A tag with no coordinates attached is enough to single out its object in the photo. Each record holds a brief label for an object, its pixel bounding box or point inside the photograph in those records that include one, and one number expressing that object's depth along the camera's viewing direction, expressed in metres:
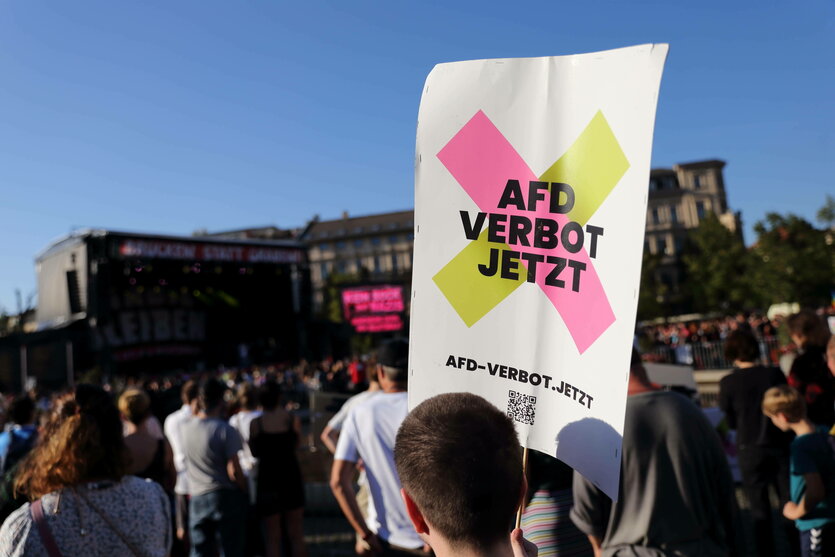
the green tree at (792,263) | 38.72
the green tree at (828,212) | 39.97
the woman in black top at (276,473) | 5.29
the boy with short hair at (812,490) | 3.42
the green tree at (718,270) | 48.75
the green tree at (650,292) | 55.19
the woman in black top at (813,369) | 4.43
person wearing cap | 3.52
